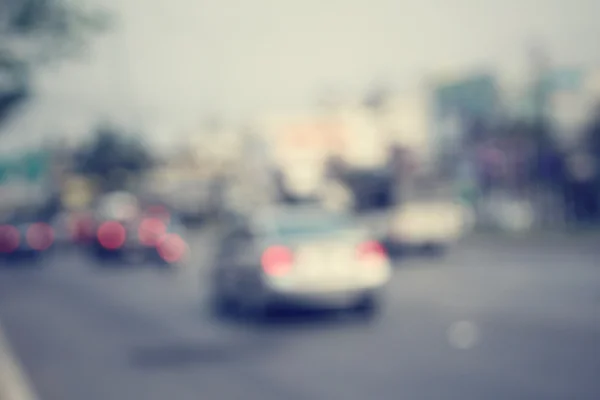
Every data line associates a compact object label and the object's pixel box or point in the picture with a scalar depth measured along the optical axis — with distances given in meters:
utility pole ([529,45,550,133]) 29.78
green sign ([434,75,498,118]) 59.07
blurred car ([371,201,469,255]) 24.72
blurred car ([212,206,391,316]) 11.98
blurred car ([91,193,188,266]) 25.33
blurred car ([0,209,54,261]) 30.81
